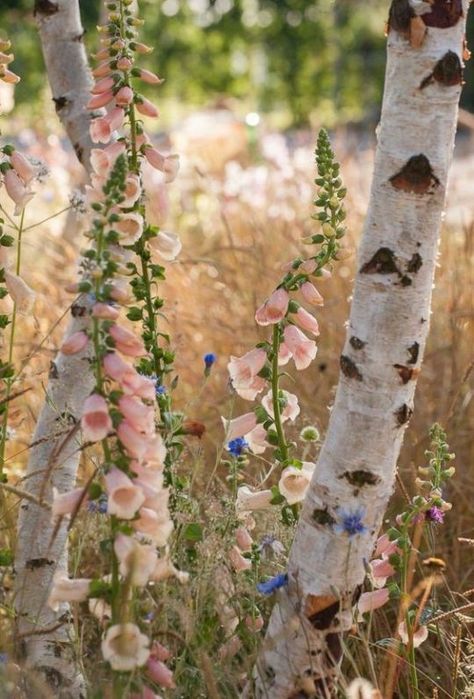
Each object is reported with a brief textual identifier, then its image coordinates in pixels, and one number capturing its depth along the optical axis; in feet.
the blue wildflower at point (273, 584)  6.43
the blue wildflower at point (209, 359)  7.26
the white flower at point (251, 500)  6.92
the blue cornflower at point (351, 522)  6.31
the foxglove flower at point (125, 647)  5.93
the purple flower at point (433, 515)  6.72
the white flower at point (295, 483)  6.77
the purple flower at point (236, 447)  7.10
